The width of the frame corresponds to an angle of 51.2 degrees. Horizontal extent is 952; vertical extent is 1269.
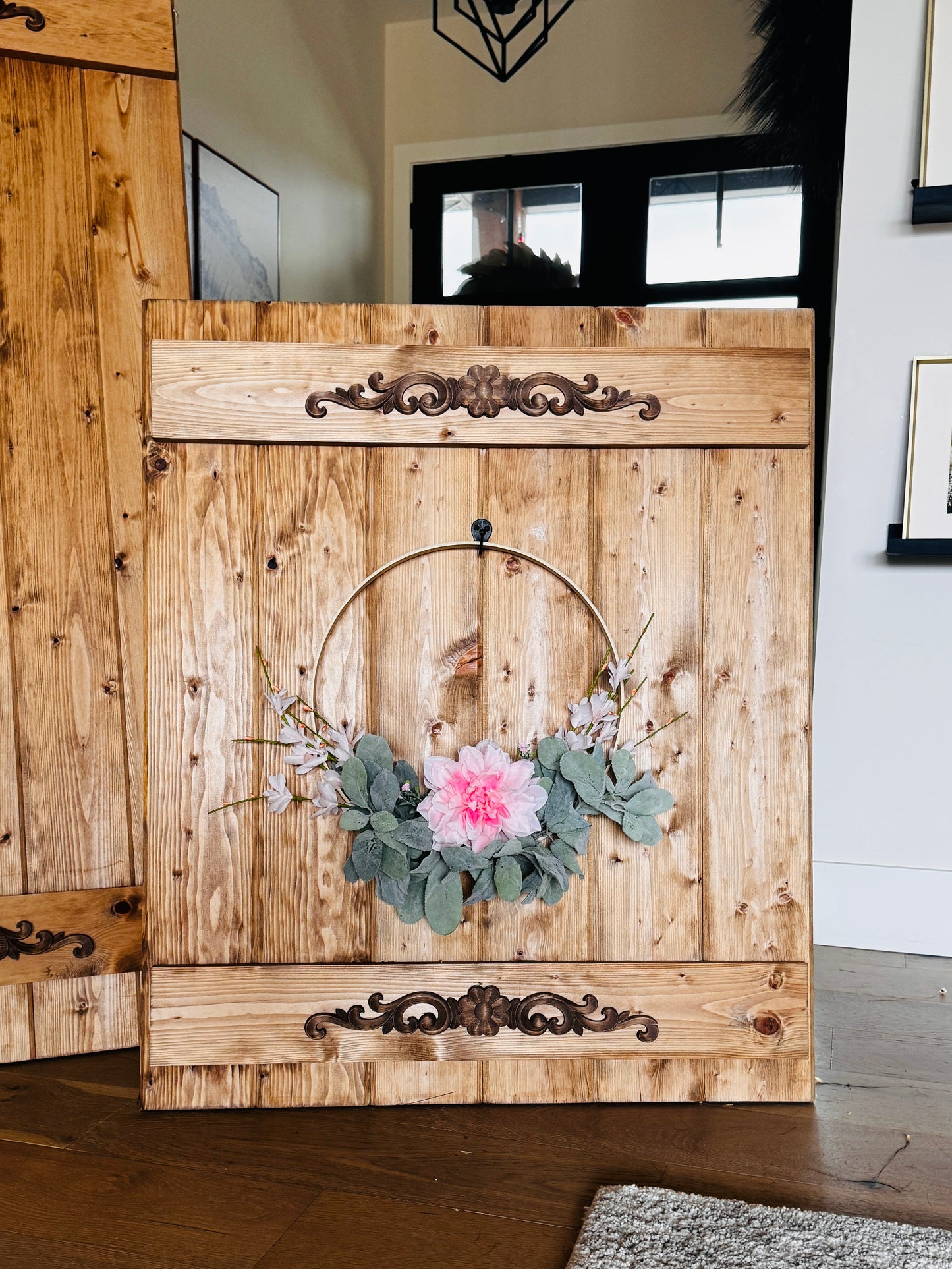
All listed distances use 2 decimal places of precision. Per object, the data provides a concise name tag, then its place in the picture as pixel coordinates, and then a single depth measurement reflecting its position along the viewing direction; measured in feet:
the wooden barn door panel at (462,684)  4.17
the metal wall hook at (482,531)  4.25
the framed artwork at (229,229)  8.25
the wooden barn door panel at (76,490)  4.61
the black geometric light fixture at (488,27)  11.97
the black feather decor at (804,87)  6.61
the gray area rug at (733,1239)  3.05
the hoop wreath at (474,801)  3.96
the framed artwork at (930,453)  5.75
